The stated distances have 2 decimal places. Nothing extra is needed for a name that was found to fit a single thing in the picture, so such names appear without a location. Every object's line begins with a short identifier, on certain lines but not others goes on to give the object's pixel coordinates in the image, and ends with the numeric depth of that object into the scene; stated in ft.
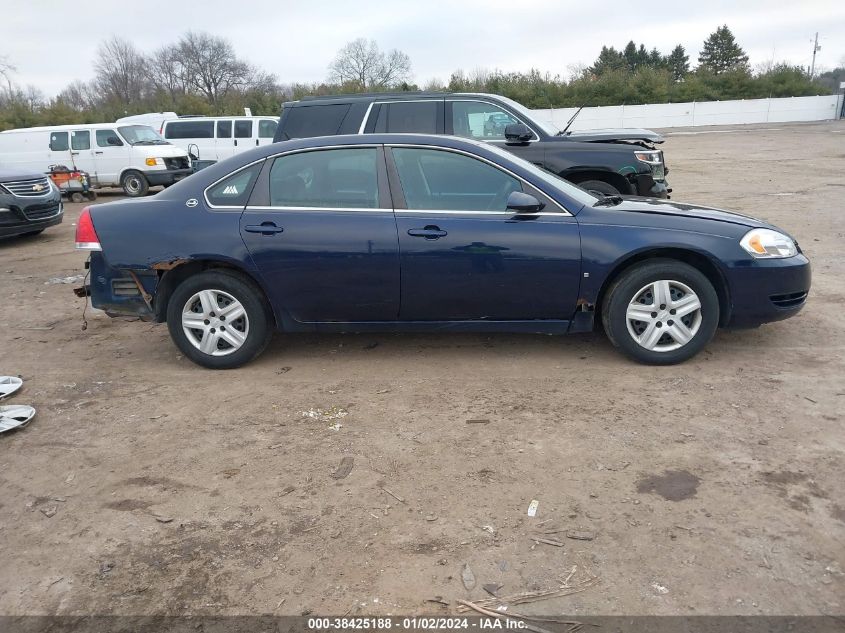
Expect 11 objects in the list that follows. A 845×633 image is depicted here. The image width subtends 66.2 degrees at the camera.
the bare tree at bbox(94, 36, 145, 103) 223.30
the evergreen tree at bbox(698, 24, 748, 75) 231.91
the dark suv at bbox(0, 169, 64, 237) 33.65
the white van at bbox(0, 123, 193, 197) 54.24
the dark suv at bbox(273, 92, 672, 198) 24.90
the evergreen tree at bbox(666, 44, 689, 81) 224.78
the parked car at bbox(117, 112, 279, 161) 61.00
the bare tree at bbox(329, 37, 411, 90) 207.10
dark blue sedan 14.33
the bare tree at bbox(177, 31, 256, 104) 222.07
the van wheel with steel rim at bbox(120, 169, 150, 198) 54.60
